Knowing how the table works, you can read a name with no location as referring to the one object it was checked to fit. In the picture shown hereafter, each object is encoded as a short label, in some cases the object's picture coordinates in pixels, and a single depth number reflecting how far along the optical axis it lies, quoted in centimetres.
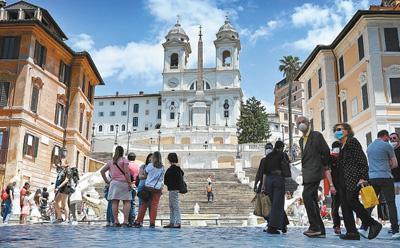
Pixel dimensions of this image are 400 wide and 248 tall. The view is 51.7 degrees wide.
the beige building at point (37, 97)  2652
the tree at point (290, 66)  5319
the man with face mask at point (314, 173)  693
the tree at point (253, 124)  6709
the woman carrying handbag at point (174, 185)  1029
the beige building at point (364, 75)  2409
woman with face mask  654
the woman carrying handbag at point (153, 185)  1012
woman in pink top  982
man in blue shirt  736
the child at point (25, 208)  1641
